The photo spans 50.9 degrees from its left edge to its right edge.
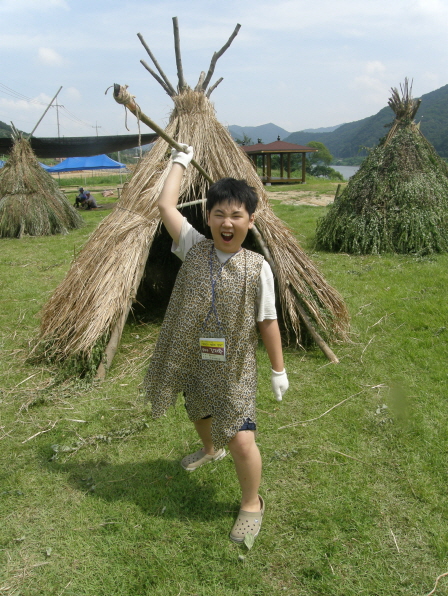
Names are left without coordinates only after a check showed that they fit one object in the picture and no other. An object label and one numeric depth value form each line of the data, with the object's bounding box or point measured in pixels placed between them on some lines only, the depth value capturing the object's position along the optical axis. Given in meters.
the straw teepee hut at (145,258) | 4.25
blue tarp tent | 30.02
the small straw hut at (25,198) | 12.45
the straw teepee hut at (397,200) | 8.36
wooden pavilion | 26.75
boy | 2.29
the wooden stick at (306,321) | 4.57
